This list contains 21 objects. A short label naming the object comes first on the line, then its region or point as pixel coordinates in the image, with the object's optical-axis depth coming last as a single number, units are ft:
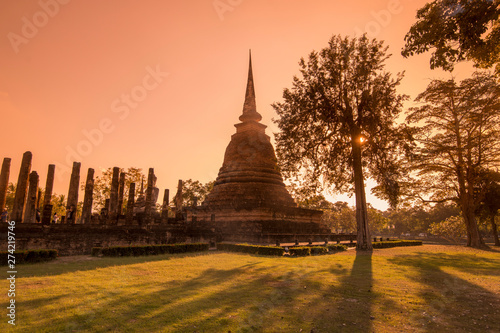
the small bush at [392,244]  74.75
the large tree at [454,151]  77.82
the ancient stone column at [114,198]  68.03
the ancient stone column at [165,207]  75.66
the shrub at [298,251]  52.42
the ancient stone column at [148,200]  68.87
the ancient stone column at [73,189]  61.43
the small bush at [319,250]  56.34
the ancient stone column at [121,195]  74.10
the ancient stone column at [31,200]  56.83
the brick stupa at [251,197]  80.79
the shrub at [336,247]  62.80
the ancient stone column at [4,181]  54.24
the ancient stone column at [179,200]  86.63
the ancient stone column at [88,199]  61.98
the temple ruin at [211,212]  52.21
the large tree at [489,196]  88.35
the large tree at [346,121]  61.00
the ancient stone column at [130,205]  64.23
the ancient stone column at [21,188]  52.80
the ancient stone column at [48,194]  50.34
